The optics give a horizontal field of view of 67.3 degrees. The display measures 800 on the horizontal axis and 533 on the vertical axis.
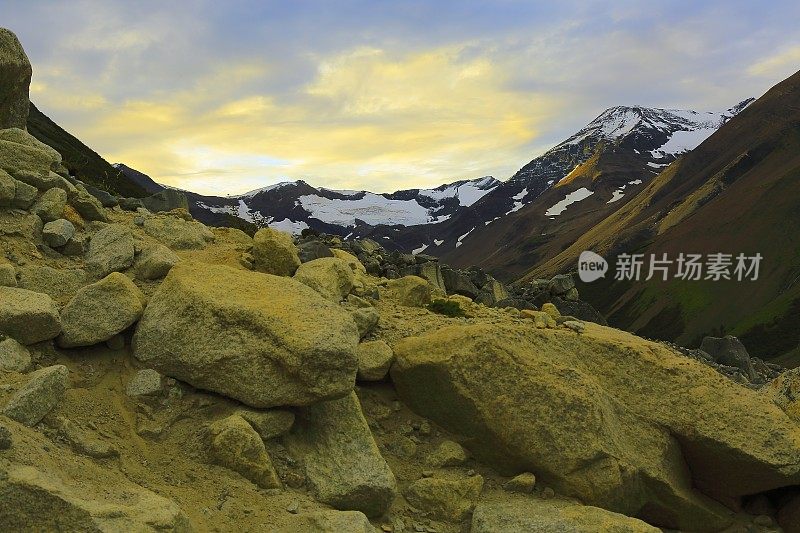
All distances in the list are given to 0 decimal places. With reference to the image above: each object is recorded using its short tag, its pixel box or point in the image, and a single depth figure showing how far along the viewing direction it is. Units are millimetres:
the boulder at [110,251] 12094
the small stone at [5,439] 6906
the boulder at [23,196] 12680
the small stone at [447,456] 11000
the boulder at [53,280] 10844
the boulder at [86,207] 14203
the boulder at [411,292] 16139
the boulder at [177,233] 15234
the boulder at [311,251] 17328
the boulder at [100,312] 9797
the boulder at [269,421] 9430
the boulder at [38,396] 7957
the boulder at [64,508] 6461
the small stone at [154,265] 12117
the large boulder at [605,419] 10828
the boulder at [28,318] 9156
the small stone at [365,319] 12695
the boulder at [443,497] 10148
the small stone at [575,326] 13352
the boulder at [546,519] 9352
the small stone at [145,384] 9648
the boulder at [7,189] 12297
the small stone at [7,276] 10281
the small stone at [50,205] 12922
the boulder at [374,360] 11797
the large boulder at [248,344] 9516
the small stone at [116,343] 10195
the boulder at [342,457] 9391
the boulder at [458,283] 26833
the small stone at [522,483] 10727
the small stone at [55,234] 12272
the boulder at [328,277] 14031
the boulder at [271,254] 14922
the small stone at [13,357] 8805
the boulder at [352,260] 19206
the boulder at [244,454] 8906
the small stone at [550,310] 16588
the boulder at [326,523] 8031
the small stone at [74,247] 12422
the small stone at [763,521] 11930
